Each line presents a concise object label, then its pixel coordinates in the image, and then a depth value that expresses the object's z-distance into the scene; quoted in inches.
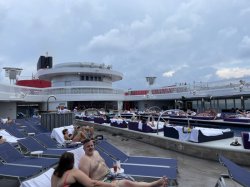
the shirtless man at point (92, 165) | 156.8
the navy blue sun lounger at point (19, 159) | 197.5
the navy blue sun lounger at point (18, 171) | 169.6
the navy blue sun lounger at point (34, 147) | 260.2
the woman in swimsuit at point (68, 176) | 129.0
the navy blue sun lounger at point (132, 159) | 207.9
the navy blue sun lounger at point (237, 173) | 141.6
